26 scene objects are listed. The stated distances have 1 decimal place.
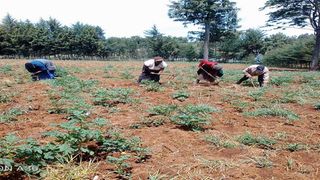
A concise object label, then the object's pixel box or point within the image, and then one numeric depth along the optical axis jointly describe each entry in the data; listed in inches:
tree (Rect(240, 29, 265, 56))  2247.8
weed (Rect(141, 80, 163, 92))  343.9
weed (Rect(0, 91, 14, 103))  277.3
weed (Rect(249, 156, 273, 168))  137.3
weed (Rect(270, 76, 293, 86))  454.3
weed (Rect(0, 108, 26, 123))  208.0
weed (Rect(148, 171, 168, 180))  118.8
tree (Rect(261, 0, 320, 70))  982.4
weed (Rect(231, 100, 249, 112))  262.7
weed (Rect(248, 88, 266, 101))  310.5
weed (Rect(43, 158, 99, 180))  115.6
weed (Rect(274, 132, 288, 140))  177.3
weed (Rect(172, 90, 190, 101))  295.0
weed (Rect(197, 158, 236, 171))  132.7
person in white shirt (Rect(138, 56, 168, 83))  411.8
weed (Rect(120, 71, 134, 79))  532.3
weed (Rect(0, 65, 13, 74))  597.3
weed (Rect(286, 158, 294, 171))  135.3
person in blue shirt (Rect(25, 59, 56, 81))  426.9
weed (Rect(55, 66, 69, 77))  519.2
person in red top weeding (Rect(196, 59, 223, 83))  426.6
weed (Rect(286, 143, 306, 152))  160.1
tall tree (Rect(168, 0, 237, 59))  1321.4
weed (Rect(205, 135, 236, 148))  162.4
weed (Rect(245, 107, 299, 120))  234.5
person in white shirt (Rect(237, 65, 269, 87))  418.6
